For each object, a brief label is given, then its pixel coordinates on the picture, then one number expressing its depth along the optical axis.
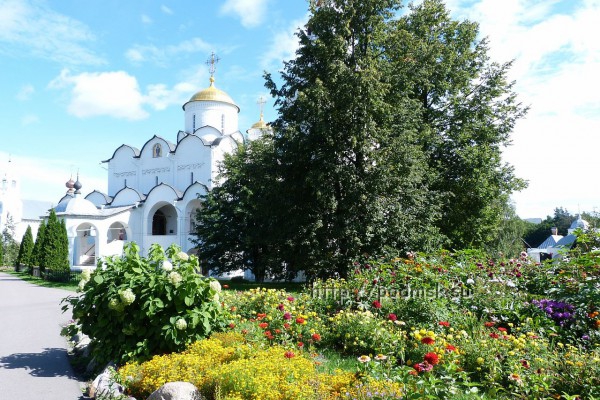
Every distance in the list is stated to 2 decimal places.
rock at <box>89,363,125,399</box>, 4.56
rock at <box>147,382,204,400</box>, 3.97
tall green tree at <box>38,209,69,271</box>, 23.98
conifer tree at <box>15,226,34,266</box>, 31.89
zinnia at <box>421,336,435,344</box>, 3.43
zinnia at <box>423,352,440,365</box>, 3.01
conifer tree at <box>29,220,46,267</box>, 26.41
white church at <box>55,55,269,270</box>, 29.67
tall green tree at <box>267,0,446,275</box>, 12.42
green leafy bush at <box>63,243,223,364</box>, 5.18
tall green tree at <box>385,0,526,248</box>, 17.42
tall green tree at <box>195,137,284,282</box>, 19.75
